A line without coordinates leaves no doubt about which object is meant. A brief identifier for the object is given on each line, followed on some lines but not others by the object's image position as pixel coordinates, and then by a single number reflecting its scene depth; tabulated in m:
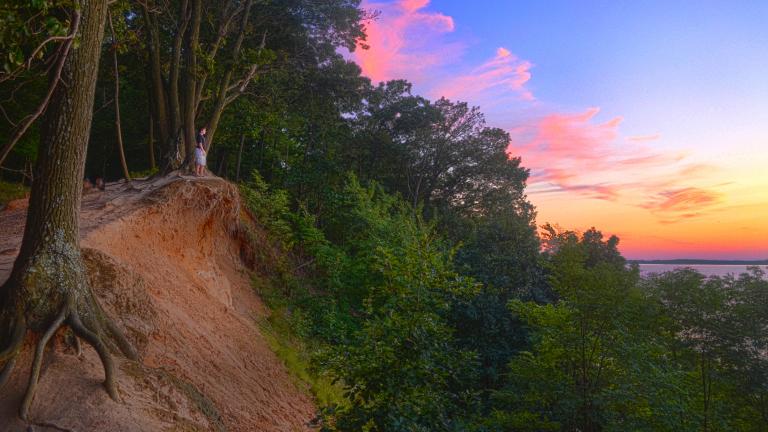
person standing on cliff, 14.30
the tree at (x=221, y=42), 14.54
